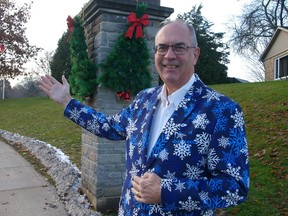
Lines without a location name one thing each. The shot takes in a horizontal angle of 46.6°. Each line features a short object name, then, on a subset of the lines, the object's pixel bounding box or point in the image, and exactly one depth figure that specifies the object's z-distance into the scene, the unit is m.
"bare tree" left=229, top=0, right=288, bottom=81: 33.56
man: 1.52
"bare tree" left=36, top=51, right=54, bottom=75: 41.36
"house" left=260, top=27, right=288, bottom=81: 23.34
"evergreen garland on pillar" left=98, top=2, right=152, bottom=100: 4.24
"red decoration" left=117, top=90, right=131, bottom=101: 4.36
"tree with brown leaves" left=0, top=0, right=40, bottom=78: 16.34
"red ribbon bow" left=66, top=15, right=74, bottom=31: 4.63
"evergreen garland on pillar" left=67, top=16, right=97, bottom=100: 4.41
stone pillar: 4.32
